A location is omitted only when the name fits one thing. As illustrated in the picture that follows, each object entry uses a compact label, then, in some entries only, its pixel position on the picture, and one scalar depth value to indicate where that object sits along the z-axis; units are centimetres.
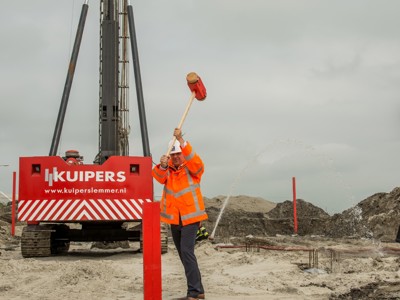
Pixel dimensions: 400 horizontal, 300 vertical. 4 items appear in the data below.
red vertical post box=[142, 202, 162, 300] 517
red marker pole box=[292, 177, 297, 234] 1674
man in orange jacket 596
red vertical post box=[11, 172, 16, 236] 1672
